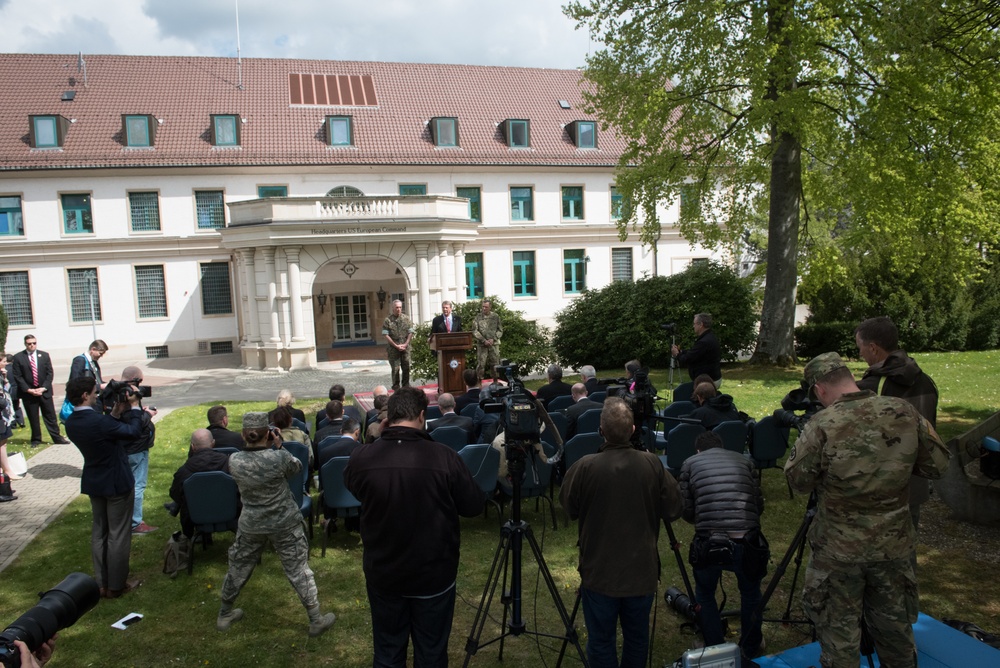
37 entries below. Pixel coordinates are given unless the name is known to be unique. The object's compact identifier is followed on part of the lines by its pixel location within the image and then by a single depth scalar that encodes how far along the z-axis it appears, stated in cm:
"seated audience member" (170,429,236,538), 646
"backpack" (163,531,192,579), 640
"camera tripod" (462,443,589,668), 441
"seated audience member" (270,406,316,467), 762
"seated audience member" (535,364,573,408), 1002
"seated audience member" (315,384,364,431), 923
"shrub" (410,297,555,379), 1739
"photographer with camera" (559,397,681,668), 388
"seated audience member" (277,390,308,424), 882
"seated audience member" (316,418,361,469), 719
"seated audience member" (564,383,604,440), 835
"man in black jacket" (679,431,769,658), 427
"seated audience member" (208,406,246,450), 734
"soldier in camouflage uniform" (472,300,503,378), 1474
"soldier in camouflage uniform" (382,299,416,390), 1448
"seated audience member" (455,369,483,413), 991
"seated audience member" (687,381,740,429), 701
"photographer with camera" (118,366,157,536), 603
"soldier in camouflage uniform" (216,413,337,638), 512
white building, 2394
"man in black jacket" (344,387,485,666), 373
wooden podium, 1352
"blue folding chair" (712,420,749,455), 731
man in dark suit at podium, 1419
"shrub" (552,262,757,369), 1847
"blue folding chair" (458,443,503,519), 711
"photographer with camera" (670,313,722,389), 953
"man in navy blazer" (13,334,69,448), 1157
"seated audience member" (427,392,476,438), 829
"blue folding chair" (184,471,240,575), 627
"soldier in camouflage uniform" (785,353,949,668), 367
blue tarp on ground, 436
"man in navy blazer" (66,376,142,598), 571
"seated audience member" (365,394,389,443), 656
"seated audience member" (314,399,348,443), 827
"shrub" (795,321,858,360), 2119
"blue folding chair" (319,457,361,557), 669
